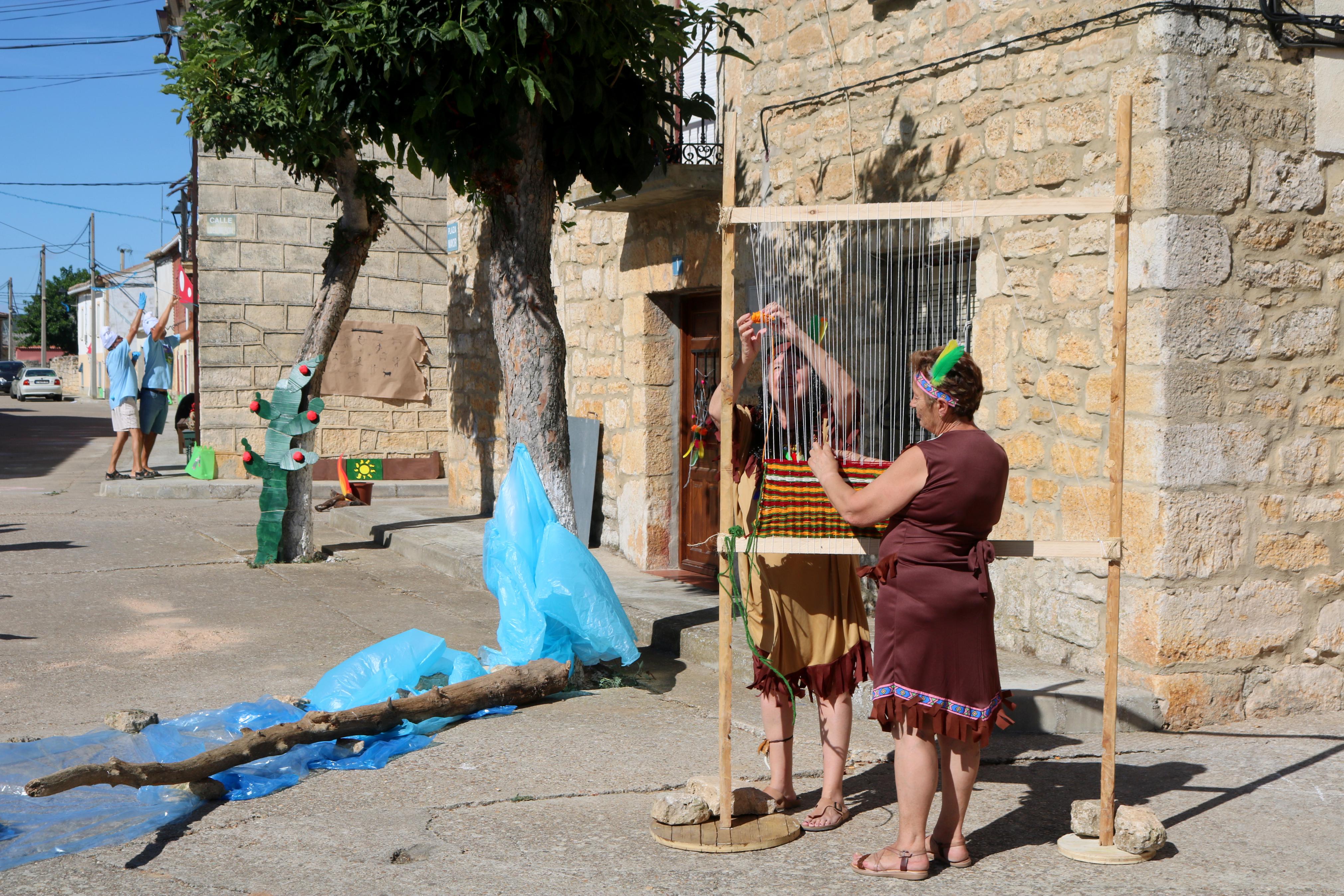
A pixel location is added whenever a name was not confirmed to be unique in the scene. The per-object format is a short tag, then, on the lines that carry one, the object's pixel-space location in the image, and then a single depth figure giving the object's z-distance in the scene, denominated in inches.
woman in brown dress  133.3
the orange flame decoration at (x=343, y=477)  397.7
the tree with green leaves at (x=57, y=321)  3078.2
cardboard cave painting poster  532.1
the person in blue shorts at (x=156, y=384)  534.3
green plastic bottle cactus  346.3
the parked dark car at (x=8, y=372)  2145.7
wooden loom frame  140.9
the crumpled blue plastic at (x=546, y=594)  215.3
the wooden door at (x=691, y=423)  333.1
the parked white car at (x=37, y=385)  1859.0
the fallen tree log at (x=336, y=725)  138.2
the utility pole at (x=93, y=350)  2229.3
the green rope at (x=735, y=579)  145.4
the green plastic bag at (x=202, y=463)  455.5
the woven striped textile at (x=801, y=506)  149.0
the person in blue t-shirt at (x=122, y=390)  524.1
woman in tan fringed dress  152.3
